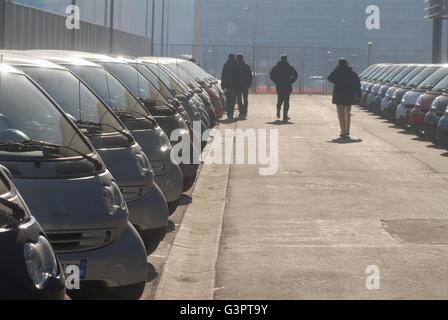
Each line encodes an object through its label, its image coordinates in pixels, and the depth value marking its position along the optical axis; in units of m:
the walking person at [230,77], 33.67
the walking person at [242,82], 33.81
